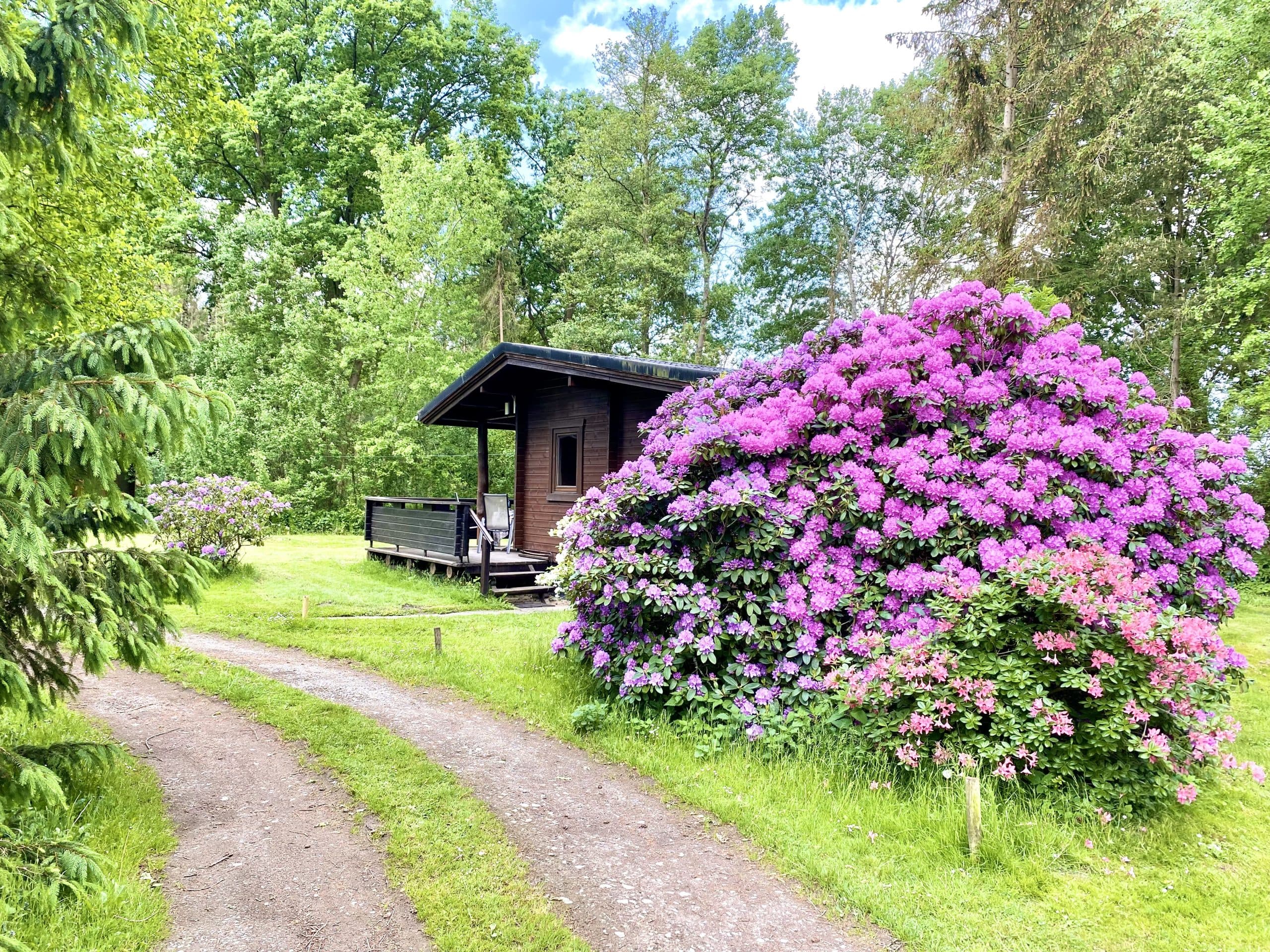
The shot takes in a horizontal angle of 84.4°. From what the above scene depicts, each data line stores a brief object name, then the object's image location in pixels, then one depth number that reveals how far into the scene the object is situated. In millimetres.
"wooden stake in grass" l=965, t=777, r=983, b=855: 3521
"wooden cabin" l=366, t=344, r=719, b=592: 10570
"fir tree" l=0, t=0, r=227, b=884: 2449
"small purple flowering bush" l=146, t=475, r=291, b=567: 11414
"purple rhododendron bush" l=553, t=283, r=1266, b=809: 4059
